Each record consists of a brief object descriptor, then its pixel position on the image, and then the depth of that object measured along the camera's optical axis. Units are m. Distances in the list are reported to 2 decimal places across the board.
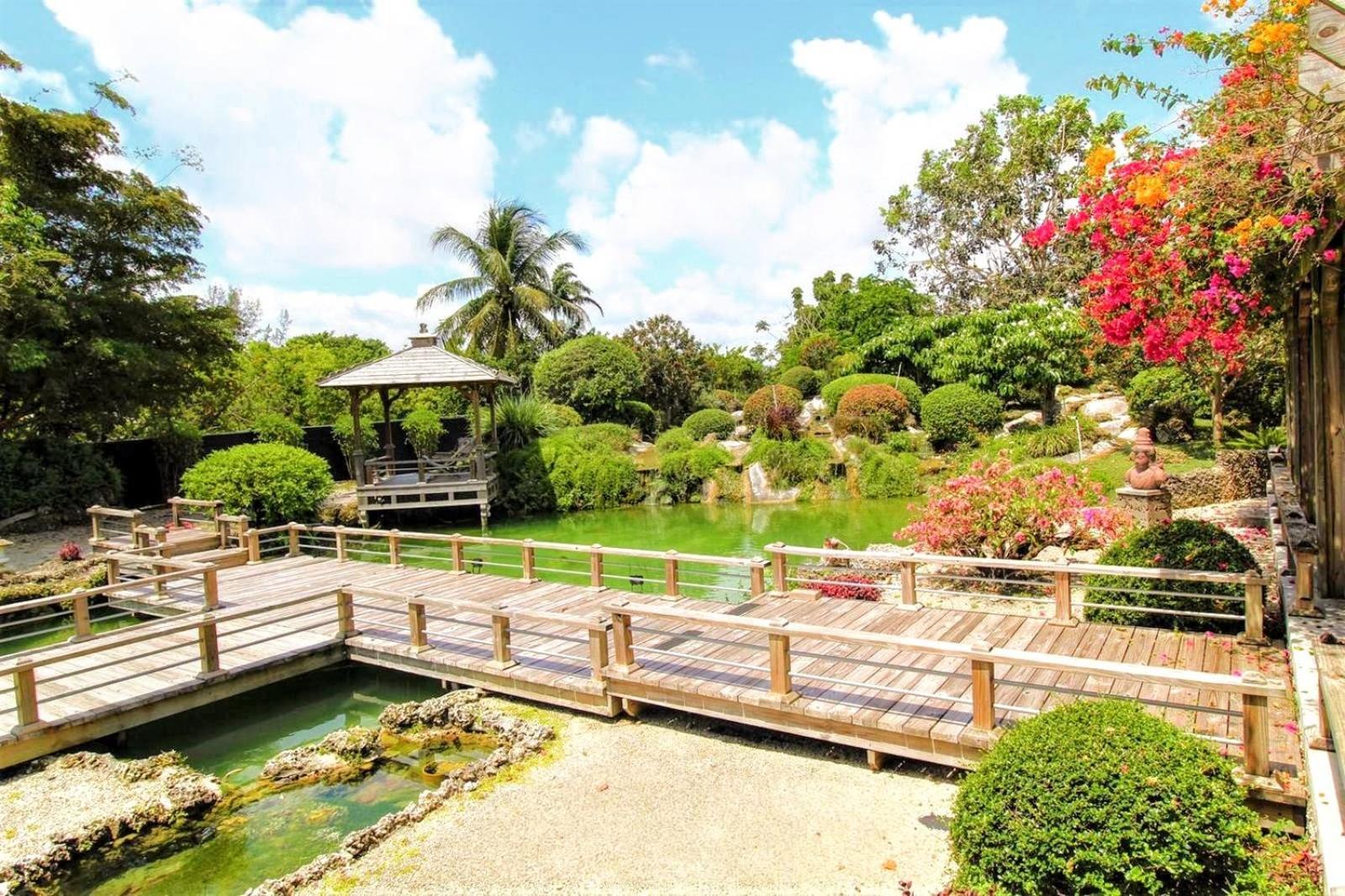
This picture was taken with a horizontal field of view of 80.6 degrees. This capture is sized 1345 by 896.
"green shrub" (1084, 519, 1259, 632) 5.91
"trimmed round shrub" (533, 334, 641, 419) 22.95
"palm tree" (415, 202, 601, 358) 26.58
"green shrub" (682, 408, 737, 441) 22.89
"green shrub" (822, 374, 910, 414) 22.05
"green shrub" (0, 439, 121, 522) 15.09
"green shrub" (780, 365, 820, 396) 26.17
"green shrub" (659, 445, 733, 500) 19.62
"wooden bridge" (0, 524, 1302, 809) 4.54
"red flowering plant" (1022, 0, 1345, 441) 3.66
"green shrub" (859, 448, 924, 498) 18.41
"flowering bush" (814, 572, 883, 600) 7.87
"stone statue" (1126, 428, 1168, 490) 8.30
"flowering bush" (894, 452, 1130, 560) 8.52
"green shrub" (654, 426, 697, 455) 20.98
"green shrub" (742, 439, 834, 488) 19.31
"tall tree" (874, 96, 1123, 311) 21.91
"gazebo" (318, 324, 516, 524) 15.86
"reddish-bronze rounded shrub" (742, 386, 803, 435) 22.78
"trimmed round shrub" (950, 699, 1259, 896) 3.06
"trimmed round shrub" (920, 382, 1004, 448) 19.53
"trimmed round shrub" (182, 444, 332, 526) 14.17
